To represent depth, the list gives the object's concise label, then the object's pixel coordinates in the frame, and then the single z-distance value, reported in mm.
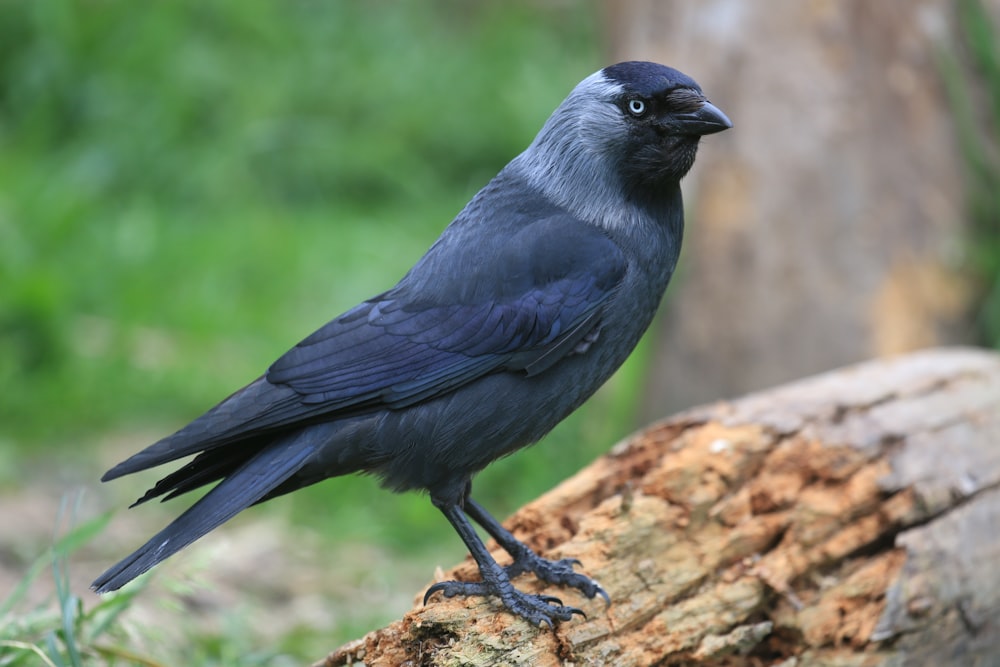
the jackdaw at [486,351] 6777
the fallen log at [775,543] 6578
